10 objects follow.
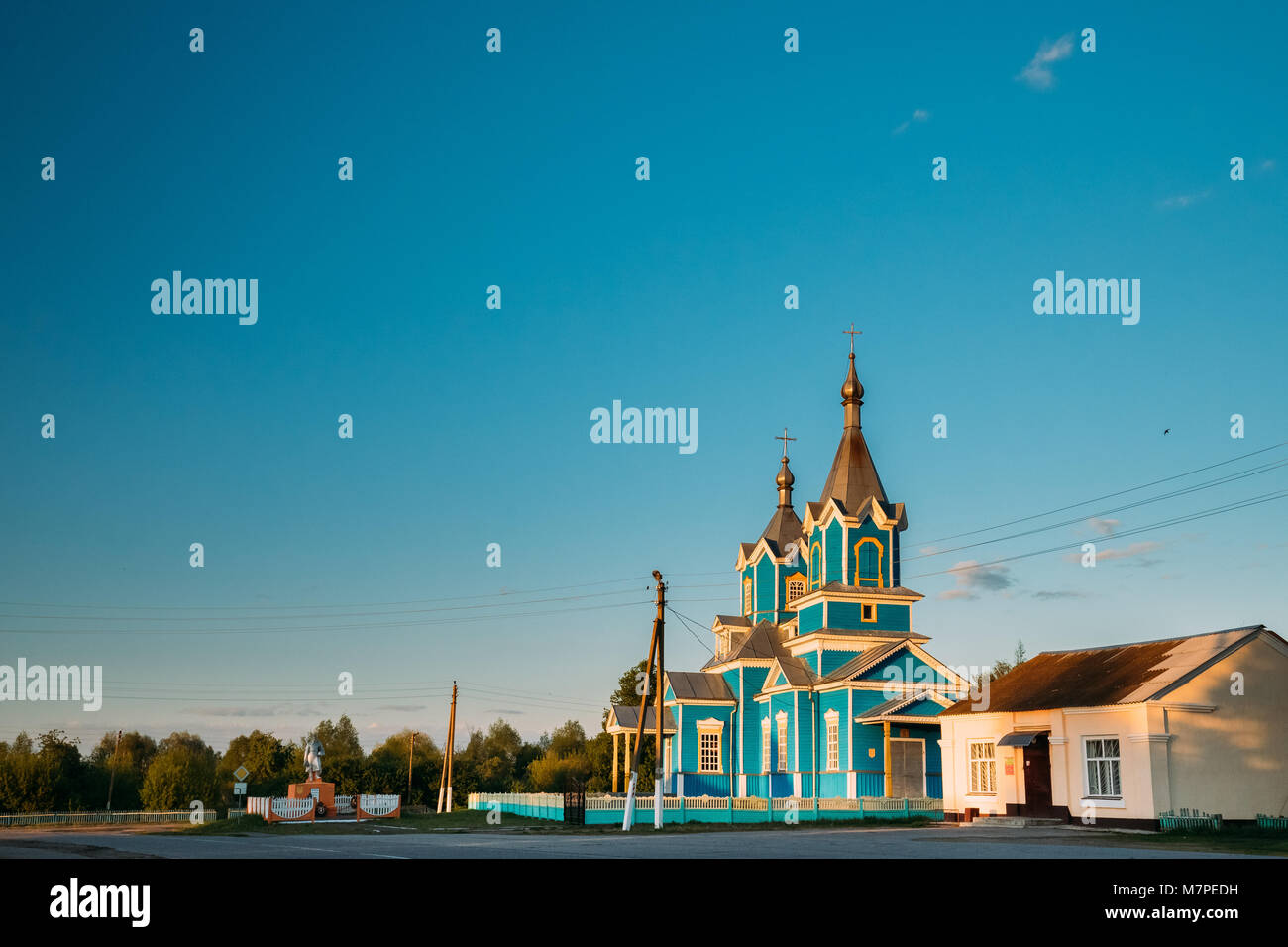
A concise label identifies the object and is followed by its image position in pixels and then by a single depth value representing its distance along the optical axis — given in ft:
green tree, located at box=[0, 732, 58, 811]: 210.59
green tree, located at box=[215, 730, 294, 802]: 227.61
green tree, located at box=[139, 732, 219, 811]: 226.79
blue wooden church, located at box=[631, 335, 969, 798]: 135.54
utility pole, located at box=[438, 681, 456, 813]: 171.24
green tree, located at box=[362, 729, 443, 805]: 220.23
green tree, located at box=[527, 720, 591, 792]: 286.25
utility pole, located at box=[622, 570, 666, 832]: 100.99
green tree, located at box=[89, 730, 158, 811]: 239.30
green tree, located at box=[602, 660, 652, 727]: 254.68
